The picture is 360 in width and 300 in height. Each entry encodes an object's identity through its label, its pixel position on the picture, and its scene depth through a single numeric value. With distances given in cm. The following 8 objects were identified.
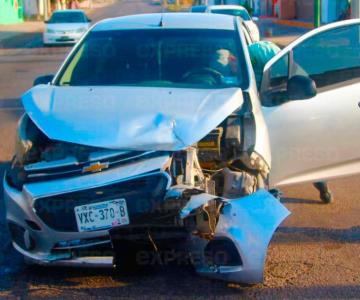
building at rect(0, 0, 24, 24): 5158
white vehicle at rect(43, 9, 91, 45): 2912
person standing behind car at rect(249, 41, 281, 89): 720
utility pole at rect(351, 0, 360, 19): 1967
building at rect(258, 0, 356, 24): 3756
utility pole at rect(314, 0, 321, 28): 2256
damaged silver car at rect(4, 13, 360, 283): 465
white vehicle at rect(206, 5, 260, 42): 2261
